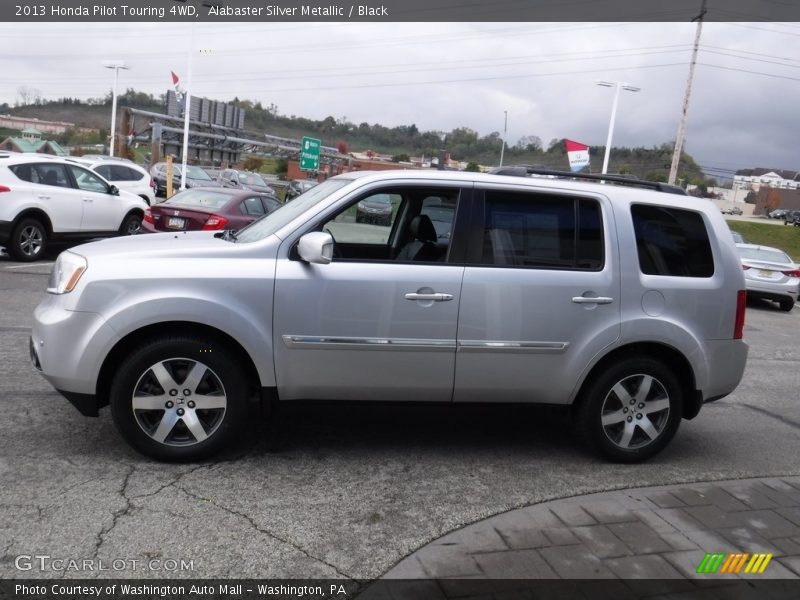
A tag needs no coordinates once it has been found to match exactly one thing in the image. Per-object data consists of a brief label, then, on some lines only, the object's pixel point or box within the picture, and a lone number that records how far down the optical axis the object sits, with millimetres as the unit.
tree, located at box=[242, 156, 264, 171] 68856
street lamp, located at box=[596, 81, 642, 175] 33844
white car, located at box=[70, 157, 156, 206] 19625
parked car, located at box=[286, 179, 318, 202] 31875
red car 12844
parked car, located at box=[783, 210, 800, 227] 64712
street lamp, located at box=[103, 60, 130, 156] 46250
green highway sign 29462
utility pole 32906
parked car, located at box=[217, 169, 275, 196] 31839
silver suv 4352
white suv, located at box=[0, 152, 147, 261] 12133
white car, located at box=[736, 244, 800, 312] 16438
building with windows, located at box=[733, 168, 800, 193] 128500
